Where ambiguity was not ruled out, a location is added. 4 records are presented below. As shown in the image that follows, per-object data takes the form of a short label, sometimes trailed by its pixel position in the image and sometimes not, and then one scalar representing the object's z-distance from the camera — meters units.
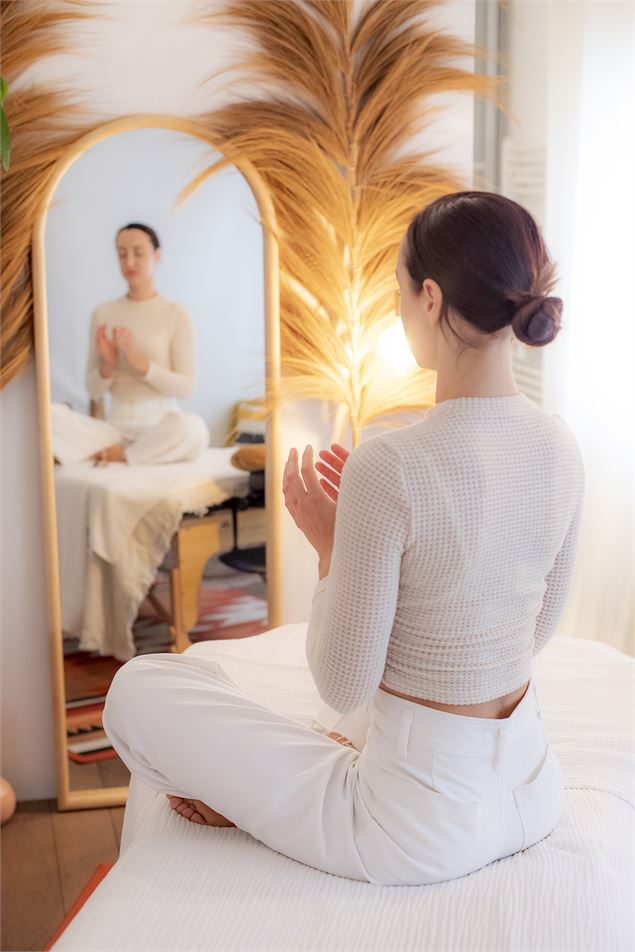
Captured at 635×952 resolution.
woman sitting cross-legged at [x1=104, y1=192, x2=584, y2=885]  1.17
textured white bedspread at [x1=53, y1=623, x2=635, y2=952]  1.13
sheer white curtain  2.43
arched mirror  2.31
